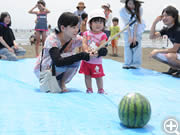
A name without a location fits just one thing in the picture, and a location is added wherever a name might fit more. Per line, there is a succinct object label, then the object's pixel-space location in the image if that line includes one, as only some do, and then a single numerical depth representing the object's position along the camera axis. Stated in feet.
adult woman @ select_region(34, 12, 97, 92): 8.61
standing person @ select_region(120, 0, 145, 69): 16.42
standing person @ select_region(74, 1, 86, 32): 24.48
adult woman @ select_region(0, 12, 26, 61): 19.24
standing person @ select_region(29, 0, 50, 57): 22.43
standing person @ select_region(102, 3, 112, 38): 25.29
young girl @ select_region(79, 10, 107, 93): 9.86
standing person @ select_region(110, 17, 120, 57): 30.29
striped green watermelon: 5.78
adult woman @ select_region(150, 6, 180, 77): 14.28
